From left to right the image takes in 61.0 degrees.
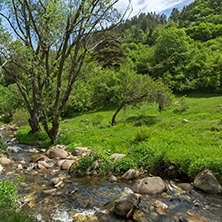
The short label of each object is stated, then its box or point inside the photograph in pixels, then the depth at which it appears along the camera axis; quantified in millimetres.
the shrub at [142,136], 11648
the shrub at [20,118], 29016
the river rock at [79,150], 11695
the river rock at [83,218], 5393
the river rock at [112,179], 8130
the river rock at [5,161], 10525
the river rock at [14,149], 13754
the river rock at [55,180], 7975
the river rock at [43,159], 11162
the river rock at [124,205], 5555
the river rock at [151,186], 6953
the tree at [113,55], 41781
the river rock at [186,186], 7073
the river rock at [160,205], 5892
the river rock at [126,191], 6554
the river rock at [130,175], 8234
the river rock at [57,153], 11843
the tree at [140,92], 17781
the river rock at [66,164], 9878
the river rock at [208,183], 6663
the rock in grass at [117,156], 9809
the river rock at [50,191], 7133
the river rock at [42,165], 10009
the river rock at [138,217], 5382
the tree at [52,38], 11445
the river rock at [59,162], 10453
